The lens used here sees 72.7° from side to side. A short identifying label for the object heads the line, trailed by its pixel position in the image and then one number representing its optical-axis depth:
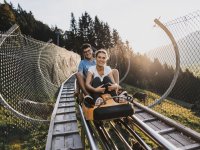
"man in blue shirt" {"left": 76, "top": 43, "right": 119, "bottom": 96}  3.62
